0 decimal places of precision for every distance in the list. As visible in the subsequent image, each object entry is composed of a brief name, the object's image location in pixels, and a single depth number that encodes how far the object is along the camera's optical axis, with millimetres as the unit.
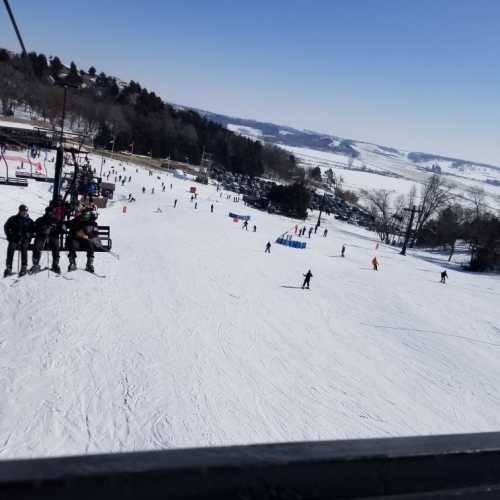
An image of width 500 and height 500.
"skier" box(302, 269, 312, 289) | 23462
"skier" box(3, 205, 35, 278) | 11930
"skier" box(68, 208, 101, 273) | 13000
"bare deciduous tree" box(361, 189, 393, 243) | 76062
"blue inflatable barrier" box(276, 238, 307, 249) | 39406
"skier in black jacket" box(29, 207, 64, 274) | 12273
